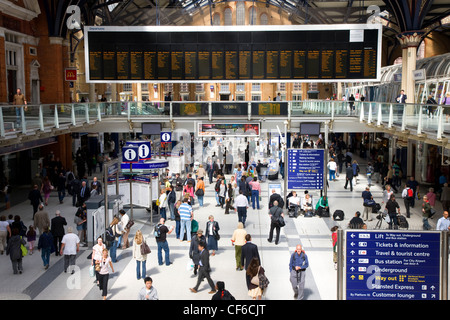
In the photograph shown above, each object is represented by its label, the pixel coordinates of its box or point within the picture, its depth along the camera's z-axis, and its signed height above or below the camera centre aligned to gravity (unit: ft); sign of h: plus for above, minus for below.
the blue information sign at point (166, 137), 79.43 -5.27
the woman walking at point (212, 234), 44.65 -11.58
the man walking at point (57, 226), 45.60 -10.92
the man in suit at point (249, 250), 37.70 -10.95
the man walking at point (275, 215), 48.91 -10.81
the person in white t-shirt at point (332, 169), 91.04 -11.96
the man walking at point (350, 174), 81.35 -11.49
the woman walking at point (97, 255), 35.43 -10.58
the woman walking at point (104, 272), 35.24 -11.63
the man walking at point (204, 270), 36.90 -12.13
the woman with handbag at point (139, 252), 39.32 -11.48
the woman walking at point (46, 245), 41.98 -11.58
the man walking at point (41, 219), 48.73 -11.02
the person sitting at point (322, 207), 62.23 -12.82
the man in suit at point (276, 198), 56.16 -10.52
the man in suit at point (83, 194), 61.34 -10.92
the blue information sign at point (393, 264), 22.12 -7.11
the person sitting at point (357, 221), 44.09 -10.57
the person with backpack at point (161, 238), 42.70 -11.24
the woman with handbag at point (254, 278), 32.71 -11.34
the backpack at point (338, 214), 59.52 -13.06
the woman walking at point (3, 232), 46.14 -11.53
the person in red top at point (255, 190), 66.49 -11.43
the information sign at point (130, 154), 55.06 -5.44
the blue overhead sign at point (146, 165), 57.77 -7.03
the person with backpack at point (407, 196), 61.87 -11.53
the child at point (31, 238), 46.93 -12.33
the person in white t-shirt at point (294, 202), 62.18 -12.11
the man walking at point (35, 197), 60.03 -10.86
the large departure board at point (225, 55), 83.46 +7.82
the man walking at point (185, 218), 48.49 -11.15
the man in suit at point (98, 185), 65.77 -10.72
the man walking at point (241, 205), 55.26 -11.17
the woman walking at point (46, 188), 69.87 -11.50
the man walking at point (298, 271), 34.76 -11.56
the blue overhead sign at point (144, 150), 58.99 -5.38
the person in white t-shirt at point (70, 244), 40.70 -11.24
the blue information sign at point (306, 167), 61.46 -7.82
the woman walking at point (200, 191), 68.49 -11.77
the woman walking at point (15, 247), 40.55 -11.29
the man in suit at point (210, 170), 87.92 -11.64
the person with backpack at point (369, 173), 85.22 -12.03
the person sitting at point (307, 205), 62.90 -12.68
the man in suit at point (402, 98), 70.26 +0.44
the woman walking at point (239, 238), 41.63 -11.01
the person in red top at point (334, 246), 40.91 -11.50
